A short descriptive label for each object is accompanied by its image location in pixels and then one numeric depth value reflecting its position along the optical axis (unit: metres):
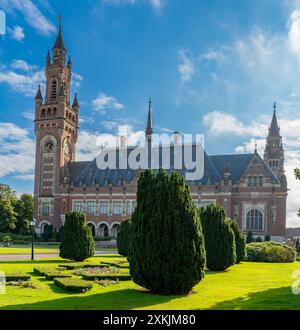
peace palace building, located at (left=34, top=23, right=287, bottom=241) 65.19
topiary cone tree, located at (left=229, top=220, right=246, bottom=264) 34.22
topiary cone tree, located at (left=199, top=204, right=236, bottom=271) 27.19
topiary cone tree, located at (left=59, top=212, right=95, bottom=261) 32.22
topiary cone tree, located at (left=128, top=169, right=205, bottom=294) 16.61
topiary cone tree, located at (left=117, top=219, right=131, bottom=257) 39.66
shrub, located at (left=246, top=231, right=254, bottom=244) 62.47
